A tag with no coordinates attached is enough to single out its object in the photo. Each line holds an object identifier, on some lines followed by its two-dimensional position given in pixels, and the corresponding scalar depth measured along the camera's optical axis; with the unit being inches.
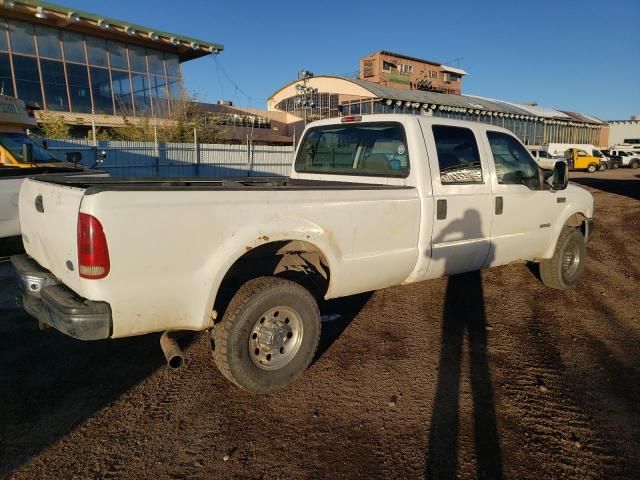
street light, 1417.3
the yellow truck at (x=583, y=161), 1391.5
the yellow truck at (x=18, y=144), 279.1
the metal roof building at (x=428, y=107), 1465.3
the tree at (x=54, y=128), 714.4
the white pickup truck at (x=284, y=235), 101.8
